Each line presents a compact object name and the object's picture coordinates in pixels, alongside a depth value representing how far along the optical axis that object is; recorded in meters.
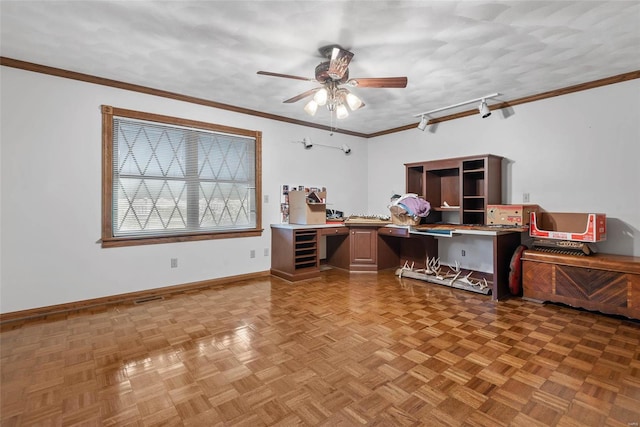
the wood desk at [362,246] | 3.99
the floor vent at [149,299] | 3.65
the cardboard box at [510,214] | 3.91
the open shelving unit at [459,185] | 4.39
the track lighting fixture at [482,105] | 4.18
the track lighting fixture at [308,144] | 5.40
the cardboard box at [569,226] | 3.33
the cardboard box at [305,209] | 4.78
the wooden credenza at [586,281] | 2.99
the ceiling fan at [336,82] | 2.81
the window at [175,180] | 3.70
